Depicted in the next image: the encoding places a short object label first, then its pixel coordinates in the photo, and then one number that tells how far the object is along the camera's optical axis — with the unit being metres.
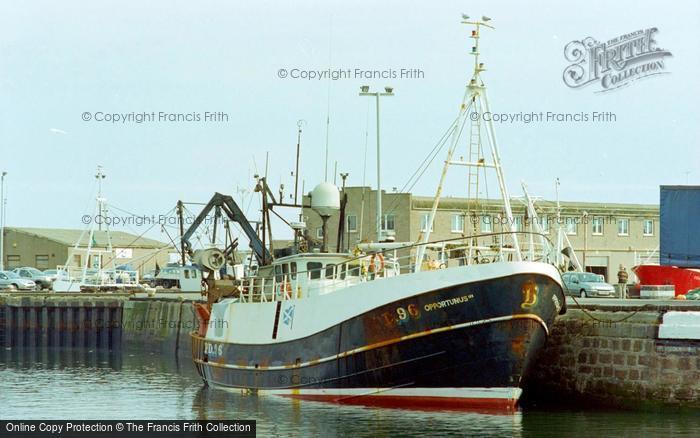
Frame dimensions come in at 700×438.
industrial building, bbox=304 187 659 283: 65.75
